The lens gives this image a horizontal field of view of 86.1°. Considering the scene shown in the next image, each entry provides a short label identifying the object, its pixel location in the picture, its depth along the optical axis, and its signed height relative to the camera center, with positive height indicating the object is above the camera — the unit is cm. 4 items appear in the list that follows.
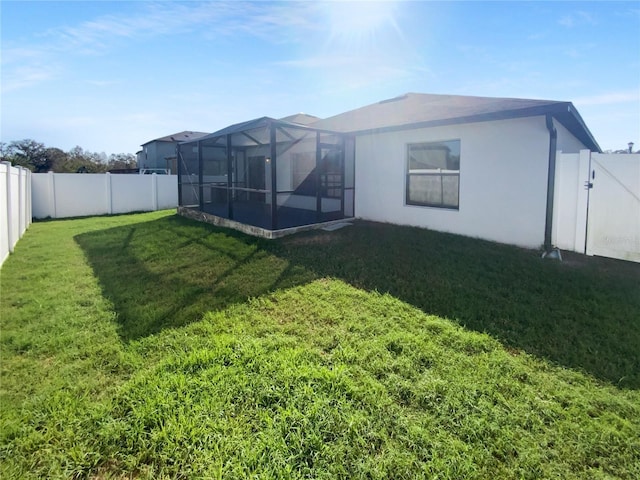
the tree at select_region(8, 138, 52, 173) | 3106 +432
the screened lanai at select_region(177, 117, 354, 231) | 896 +97
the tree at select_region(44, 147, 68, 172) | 3060 +403
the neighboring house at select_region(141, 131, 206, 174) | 3220 +512
